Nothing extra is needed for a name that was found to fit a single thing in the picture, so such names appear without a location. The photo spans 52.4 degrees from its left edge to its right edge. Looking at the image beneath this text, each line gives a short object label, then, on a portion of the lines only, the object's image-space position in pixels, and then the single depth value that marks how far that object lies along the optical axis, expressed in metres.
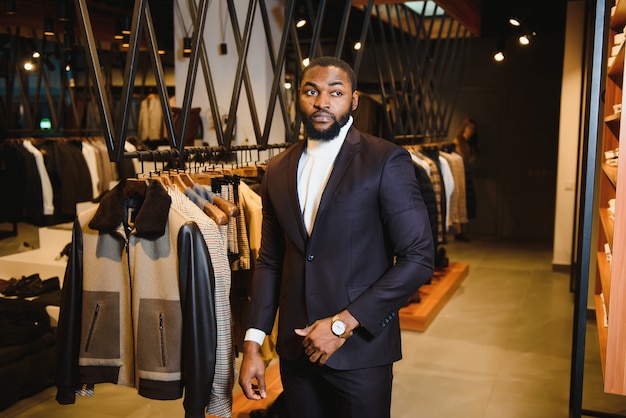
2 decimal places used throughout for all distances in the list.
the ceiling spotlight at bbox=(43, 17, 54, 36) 6.18
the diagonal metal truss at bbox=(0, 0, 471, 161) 2.60
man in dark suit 1.89
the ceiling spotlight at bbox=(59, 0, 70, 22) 5.64
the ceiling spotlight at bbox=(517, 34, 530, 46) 5.80
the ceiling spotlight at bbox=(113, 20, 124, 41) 6.57
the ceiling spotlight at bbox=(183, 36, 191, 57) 6.18
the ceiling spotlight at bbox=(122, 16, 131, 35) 6.42
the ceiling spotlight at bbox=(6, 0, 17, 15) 4.72
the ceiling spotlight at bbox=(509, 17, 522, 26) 5.49
